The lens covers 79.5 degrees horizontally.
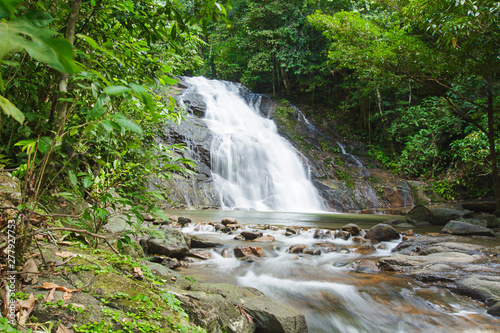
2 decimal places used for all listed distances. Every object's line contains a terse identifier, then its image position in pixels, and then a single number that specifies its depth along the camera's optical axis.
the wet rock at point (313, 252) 6.28
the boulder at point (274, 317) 2.60
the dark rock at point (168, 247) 5.07
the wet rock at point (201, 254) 5.56
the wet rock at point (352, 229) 7.95
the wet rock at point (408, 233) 7.89
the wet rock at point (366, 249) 6.58
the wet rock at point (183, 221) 8.41
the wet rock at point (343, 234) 7.68
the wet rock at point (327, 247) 6.57
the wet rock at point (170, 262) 4.65
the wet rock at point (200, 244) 6.29
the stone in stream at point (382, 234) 7.50
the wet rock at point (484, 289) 3.65
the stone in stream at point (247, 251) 5.95
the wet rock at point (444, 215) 9.68
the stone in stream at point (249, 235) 7.34
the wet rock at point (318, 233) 7.87
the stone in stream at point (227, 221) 8.62
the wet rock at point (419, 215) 10.15
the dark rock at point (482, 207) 10.27
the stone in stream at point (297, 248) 6.45
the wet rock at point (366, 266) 5.16
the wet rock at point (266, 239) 7.26
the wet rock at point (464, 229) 7.41
